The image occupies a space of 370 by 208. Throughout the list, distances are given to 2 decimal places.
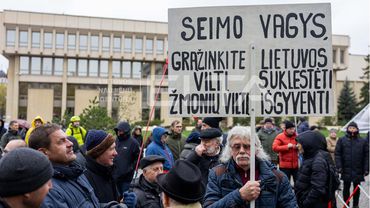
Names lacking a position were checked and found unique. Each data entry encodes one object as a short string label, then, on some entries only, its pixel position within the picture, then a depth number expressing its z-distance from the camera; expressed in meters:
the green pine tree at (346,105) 71.44
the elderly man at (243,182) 3.17
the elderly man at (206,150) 4.82
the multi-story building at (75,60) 61.22
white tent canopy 16.14
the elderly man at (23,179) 2.09
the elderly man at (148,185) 3.90
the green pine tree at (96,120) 20.38
